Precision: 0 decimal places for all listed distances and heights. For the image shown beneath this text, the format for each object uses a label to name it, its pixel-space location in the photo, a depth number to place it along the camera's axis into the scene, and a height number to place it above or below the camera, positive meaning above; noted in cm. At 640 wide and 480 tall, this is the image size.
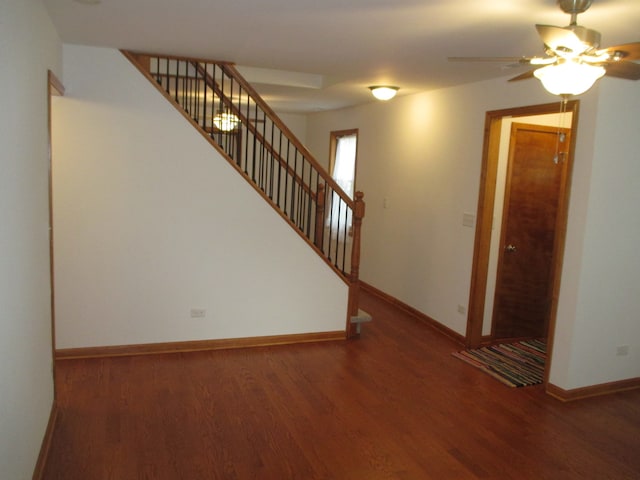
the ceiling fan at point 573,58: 203 +62
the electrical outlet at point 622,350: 387 -113
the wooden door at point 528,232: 482 -32
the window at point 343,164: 710 +36
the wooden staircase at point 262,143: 413 +36
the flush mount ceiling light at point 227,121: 622 +80
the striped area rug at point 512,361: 407 -144
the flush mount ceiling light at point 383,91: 506 +101
